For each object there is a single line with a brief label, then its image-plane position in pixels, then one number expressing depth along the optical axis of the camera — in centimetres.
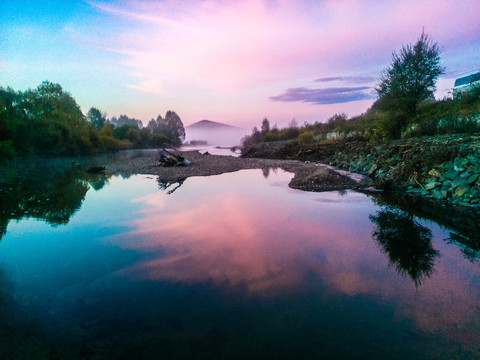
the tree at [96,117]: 7281
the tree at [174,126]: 8594
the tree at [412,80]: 1917
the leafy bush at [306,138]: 3302
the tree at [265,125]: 5042
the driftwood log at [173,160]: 2055
